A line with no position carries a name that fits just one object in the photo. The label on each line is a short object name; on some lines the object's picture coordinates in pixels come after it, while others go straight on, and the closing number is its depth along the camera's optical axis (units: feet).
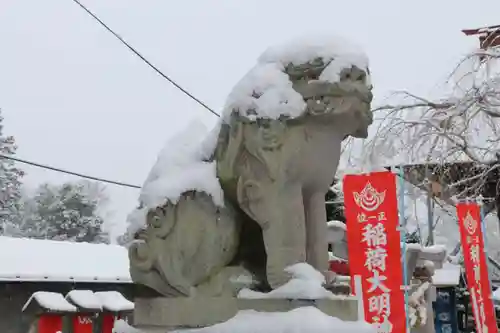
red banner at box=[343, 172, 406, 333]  15.76
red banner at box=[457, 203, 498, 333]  23.73
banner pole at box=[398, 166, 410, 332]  15.87
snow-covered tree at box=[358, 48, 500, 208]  28.91
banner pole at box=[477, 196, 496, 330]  24.33
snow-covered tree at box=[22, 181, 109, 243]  66.13
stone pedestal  8.88
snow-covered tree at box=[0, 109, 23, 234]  64.95
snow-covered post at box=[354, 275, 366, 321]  15.70
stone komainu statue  9.20
